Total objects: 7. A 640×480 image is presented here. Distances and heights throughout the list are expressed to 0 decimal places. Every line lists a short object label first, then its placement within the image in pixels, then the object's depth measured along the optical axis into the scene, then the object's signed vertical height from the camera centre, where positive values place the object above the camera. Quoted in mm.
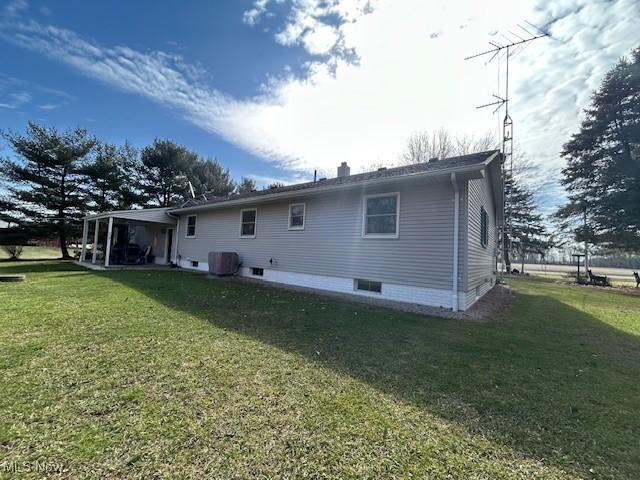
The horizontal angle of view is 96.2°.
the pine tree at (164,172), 23203 +6077
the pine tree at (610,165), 16625 +6306
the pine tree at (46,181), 17859 +3850
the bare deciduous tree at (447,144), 21078 +8460
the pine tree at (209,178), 25406 +6309
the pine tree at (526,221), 24094 +3345
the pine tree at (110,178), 19966 +4708
